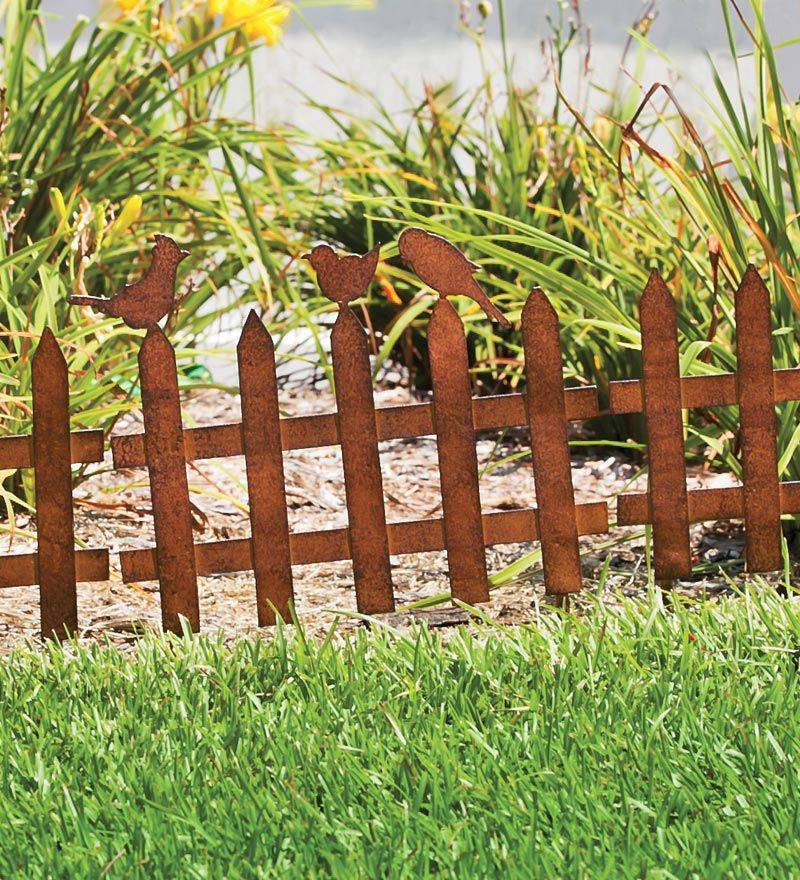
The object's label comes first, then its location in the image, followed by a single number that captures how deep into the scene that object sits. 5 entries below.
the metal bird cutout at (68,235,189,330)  5.54
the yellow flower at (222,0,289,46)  8.61
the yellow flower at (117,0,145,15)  8.75
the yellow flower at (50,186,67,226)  6.51
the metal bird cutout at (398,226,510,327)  5.57
